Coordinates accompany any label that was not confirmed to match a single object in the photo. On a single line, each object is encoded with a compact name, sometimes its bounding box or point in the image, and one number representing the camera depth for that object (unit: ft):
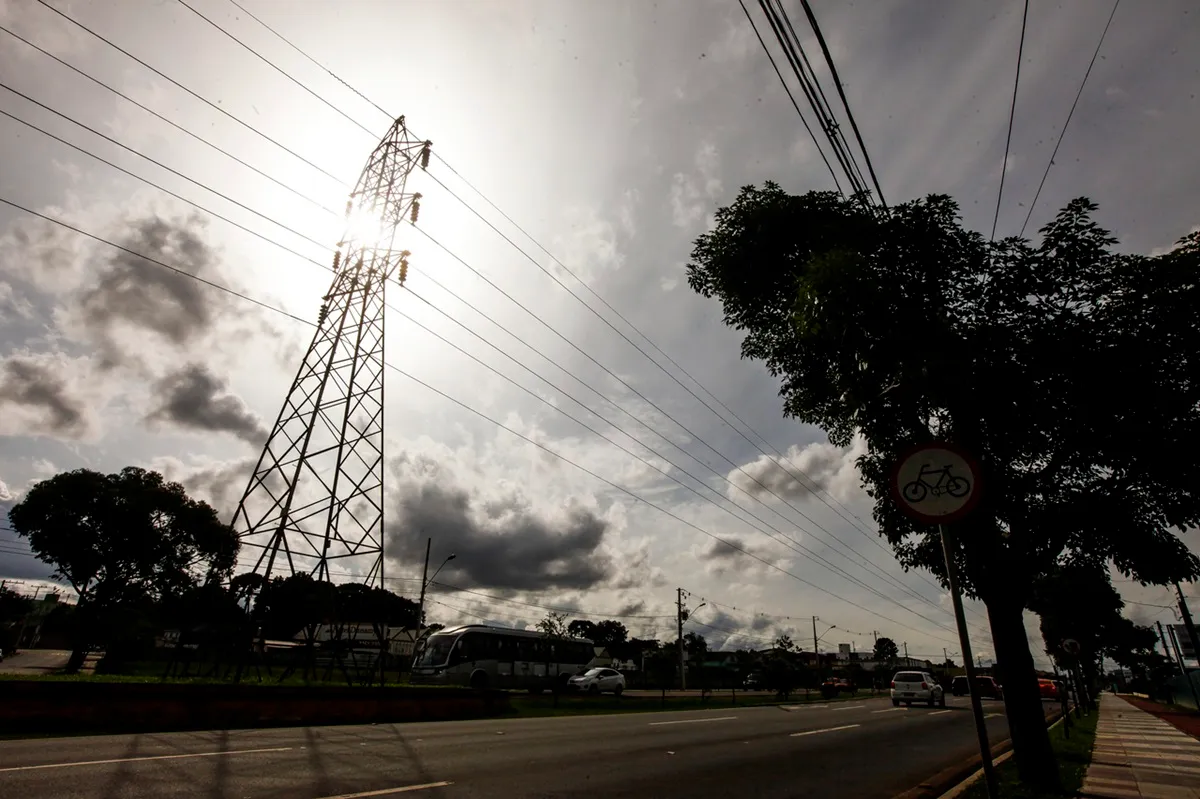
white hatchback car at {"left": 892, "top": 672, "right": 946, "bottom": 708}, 100.53
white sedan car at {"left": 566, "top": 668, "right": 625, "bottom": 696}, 111.86
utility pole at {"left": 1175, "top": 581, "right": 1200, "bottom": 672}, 96.84
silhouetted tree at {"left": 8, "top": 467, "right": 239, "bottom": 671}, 125.29
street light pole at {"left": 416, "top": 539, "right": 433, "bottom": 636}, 137.84
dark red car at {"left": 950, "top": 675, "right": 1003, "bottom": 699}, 141.18
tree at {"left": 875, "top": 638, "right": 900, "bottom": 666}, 437.29
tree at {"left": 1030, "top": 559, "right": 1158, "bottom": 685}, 35.17
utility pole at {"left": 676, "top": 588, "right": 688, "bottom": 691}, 189.37
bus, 99.71
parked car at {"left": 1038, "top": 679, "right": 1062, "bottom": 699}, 154.88
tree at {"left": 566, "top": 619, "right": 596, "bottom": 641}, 449.97
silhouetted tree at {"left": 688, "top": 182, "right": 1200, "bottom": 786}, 28.35
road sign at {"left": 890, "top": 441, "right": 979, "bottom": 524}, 15.78
